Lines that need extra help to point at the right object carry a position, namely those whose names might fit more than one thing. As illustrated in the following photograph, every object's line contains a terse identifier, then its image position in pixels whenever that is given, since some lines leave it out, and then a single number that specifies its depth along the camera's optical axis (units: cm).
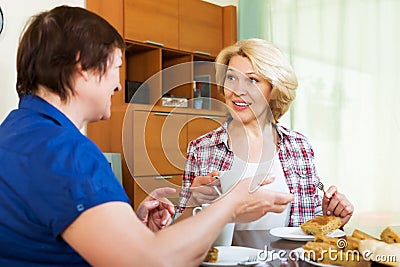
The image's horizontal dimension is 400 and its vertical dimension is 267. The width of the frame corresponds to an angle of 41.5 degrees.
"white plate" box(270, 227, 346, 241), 135
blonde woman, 206
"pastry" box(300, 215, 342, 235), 135
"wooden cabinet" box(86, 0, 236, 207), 163
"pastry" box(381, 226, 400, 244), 113
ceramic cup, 124
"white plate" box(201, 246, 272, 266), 106
